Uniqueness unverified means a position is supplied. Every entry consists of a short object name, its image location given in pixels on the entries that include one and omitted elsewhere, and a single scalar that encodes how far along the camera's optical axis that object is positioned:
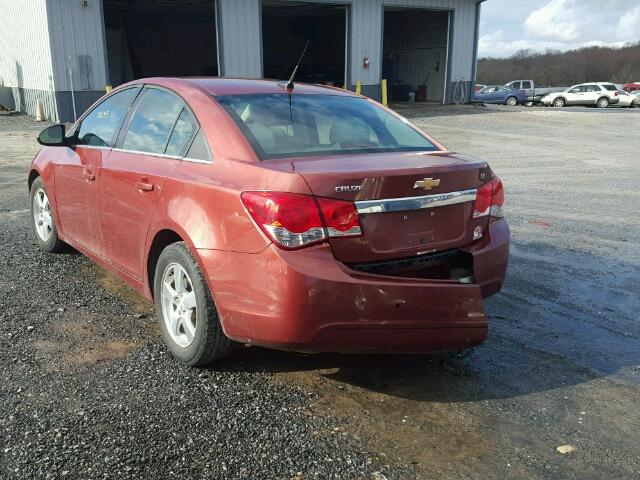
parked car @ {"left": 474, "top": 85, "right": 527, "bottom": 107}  42.03
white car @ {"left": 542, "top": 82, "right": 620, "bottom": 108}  38.91
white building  20.00
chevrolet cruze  2.97
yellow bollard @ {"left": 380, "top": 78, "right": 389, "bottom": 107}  25.55
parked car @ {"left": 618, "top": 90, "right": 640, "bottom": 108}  38.50
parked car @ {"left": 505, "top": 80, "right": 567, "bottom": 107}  42.84
